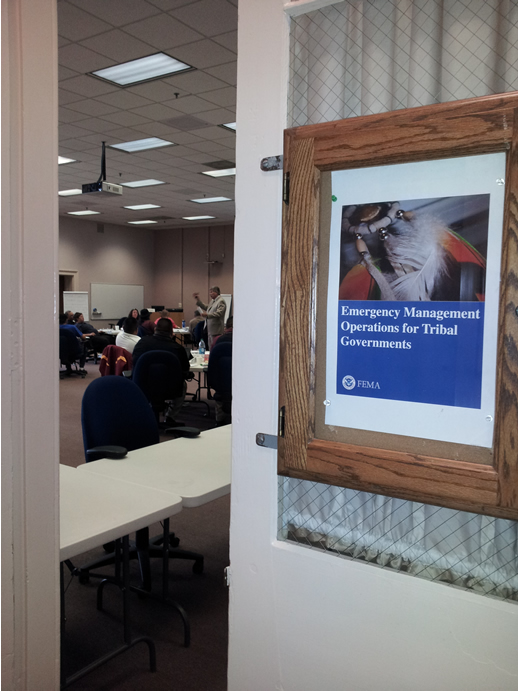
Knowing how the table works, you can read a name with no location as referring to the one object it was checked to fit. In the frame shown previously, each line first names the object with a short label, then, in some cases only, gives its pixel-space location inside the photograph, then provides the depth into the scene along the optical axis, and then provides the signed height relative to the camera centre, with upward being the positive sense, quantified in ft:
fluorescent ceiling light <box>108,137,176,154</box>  23.79 +6.80
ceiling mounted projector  24.75 +5.03
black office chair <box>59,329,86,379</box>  29.37 -2.51
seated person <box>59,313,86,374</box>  30.31 -2.03
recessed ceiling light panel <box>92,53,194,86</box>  15.74 +6.74
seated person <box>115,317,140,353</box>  20.13 -1.29
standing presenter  29.17 -0.75
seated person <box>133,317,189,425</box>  17.73 -1.33
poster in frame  3.53 -0.07
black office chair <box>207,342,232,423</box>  17.75 -2.10
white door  4.10 -2.13
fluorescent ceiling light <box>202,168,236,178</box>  28.71 +6.75
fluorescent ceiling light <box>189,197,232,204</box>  36.60 +6.79
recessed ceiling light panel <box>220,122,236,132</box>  21.13 +6.72
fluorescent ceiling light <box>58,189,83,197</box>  34.86 +6.73
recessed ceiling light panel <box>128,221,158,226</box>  48.43 +6.87
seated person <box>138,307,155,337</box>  22.86 -0.95
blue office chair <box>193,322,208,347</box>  34.53 -1.86
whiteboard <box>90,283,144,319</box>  48.39 +0.16
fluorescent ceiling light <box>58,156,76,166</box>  26.99 +6.79
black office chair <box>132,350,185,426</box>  16.89 -2.23
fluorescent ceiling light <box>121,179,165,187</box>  31.62 +6.77
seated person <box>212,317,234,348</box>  18.12 -1.15
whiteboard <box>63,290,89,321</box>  46.09 -0.06
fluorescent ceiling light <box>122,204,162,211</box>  39.58 +6.76
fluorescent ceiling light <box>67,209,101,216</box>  42.52 +6.78
